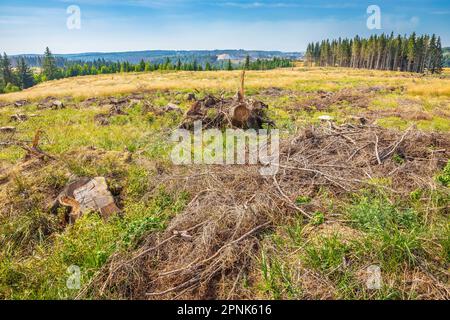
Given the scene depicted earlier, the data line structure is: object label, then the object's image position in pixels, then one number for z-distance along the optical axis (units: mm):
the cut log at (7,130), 10508
